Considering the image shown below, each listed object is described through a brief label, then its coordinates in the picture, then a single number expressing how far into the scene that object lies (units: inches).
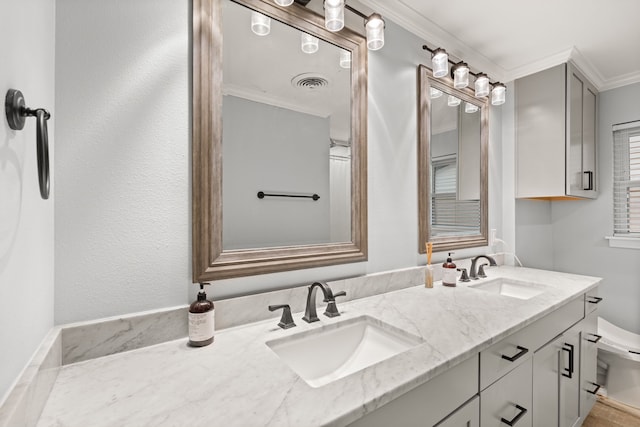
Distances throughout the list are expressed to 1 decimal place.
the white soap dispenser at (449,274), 64.7
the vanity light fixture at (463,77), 65.9
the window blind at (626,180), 97.6
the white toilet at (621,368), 79.9
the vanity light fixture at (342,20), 48.3
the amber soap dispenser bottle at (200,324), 35.5
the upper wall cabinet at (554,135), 83.7
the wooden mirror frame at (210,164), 39.2
